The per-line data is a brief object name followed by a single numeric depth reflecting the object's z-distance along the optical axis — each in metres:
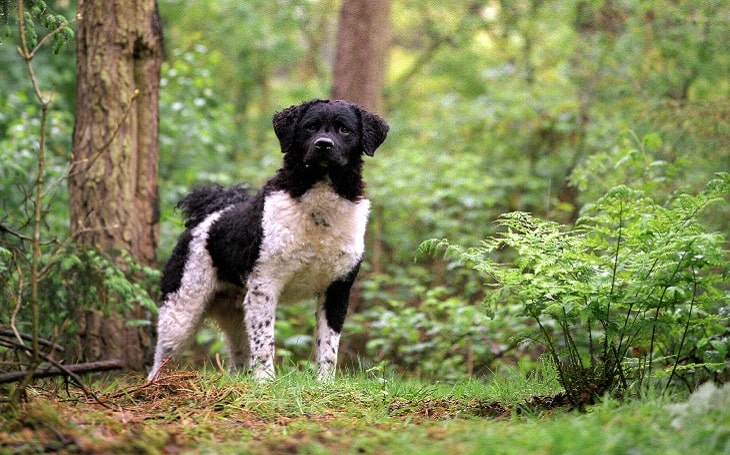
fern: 3.99
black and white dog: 5.52
